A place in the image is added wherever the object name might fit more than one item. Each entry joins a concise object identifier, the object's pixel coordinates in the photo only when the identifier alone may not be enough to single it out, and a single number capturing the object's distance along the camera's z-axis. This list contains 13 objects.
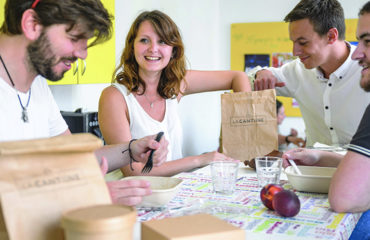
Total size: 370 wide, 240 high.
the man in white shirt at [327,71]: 2.37
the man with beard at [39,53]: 1.19
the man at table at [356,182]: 1.25
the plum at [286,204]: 1.17
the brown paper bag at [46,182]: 0.71
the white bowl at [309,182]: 1.43
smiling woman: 2.01
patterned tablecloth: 1.08
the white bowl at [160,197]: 1.21
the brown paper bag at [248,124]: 1.98
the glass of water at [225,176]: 1.43
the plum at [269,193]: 1.24
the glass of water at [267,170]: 1.50
